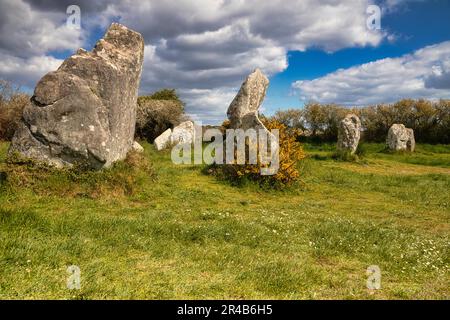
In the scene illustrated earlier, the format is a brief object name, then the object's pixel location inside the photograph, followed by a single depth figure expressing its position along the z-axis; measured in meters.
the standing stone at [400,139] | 34.34
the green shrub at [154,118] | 38.09
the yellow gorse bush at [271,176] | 15.43
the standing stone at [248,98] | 18.33
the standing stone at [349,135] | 29.09
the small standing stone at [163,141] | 28.96
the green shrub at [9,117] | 31.41
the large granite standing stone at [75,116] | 12.23
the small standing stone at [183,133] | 30.48
